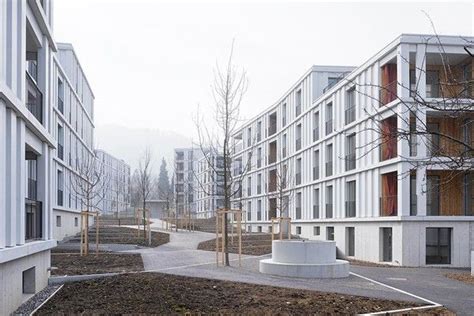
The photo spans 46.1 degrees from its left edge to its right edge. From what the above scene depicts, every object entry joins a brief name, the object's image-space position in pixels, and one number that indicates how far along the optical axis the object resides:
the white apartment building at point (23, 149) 10.73
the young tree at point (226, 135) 20.04
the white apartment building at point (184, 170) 87.45
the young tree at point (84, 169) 35.03
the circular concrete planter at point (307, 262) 16.83
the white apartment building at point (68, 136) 34.53
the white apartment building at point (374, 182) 26.30
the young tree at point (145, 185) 34.53
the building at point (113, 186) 94.39
